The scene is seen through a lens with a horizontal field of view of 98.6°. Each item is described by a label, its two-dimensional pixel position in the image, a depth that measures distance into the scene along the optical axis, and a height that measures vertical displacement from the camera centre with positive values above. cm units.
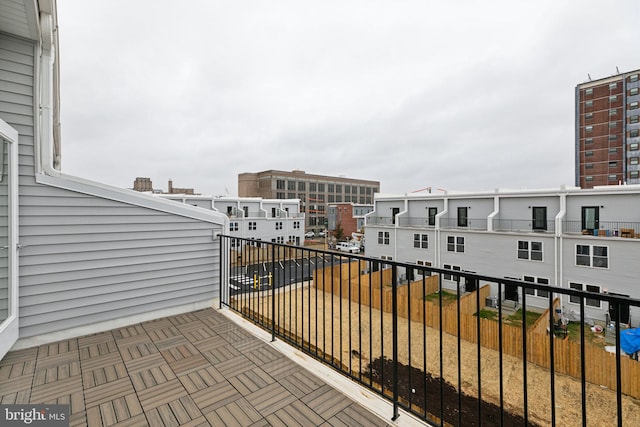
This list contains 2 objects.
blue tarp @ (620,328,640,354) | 738 -353
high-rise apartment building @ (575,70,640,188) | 3020 +926
